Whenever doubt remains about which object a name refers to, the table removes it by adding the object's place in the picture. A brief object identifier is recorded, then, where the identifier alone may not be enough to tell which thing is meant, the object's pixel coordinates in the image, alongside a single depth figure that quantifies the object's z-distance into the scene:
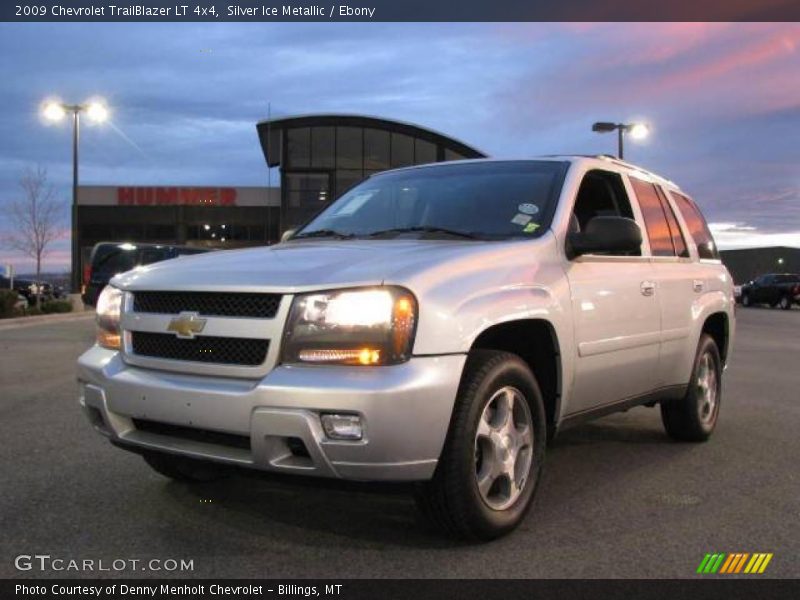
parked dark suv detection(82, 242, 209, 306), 18.70
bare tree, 29.38
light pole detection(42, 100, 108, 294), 26.10
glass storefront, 43.41
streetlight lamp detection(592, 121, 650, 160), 24.52
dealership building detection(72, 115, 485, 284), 43.59
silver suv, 3.25
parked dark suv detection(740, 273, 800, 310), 34.44
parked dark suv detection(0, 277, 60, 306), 31.94
